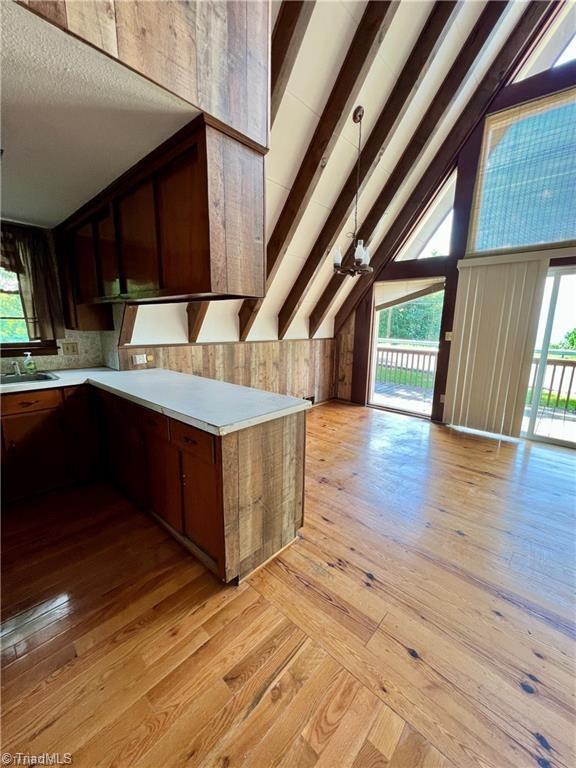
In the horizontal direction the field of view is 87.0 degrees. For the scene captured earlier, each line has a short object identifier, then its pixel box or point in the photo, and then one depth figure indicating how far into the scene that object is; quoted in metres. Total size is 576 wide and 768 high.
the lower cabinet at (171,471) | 1.56
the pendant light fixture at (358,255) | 2.62
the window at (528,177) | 3.18
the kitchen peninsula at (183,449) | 1.54
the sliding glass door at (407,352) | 4.65
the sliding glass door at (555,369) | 3.42
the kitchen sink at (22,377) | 2.43
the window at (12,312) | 2.55
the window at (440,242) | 4.05
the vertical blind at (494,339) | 3.51
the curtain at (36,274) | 2.56
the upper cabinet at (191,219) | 1.46
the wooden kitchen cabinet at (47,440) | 2.23
